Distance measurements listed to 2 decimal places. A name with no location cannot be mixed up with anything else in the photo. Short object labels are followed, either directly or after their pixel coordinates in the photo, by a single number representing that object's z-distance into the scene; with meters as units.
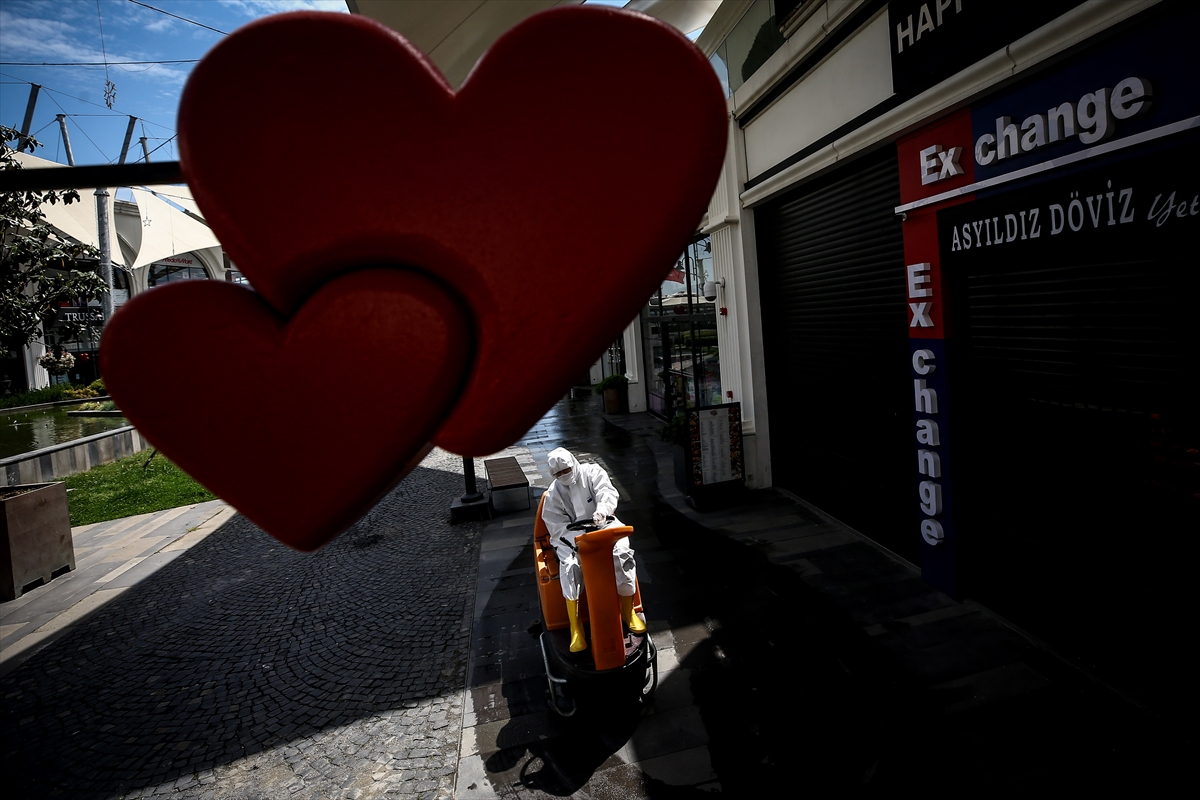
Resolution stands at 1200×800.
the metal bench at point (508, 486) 9.70
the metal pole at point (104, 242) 16.02
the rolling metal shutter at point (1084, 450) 4.03
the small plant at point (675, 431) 10.20
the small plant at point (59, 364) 22.41
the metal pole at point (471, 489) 9.59
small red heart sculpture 0.73
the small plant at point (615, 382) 18.02
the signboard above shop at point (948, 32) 4.46
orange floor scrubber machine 4.41
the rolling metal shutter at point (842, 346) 6.61
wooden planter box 8.13
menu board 9.05
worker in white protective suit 4.72
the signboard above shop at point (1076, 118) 3.67
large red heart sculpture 0.69
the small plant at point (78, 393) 25.88
